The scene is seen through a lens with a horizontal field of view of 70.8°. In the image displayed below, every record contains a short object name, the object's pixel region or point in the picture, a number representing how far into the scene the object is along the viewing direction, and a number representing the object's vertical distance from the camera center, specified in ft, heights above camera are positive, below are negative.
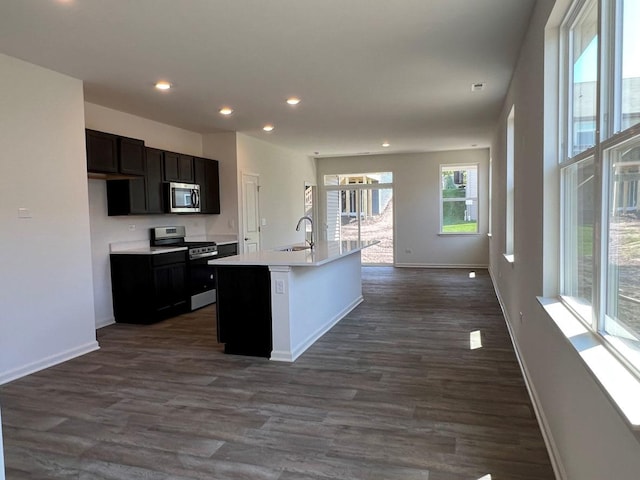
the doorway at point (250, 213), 24.68 +0.20
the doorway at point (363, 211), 35.86 +0.27
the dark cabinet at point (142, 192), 18.08 +1.14
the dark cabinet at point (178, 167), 20.17 +2.36
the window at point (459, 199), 33.37 +0.99
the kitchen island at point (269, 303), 13.30 -2.65
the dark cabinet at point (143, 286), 17.99 -2.74
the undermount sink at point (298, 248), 17.87 -1.32
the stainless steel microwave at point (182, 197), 19.98 +0.96
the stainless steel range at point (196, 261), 20.17 -1.97
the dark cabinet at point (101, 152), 15.67 +2.45
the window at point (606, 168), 4.78 +0.52
